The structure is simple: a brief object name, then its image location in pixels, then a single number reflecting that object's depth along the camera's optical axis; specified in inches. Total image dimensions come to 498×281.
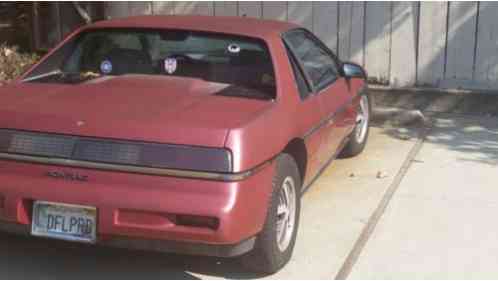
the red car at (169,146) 148.7
